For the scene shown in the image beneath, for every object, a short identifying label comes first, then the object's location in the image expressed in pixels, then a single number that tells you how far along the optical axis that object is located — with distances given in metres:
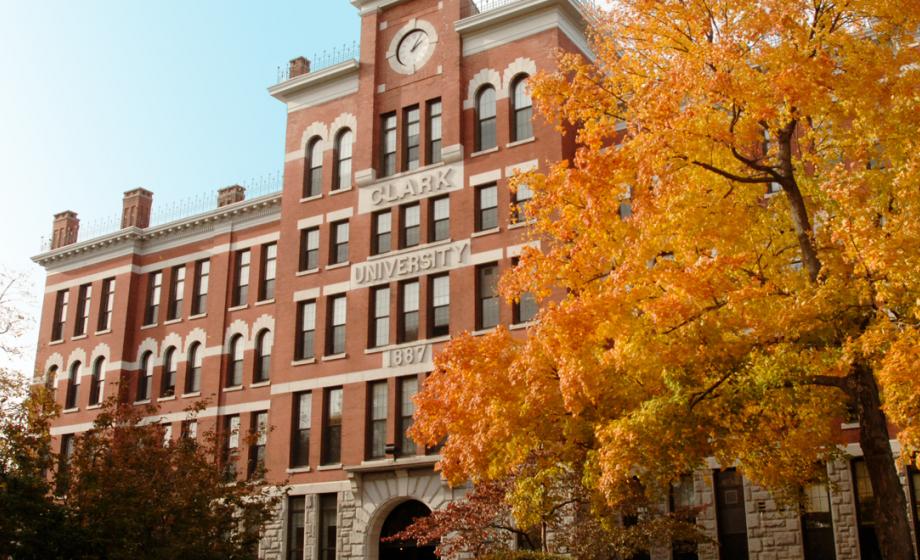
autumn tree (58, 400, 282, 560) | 22.06
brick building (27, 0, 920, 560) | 32.62
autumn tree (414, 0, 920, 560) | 15.72
